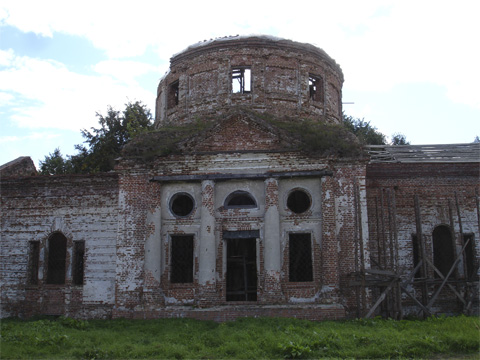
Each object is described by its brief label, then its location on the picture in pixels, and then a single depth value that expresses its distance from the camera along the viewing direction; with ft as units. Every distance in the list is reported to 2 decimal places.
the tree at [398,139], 110.52
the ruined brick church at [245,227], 44.83
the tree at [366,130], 98.94
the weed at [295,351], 30.50
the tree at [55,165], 90.96
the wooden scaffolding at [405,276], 42.47
